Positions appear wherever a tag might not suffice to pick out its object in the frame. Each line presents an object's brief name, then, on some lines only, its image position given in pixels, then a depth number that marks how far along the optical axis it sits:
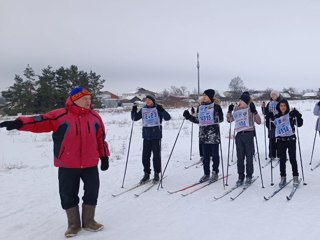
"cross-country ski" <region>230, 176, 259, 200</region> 5.56
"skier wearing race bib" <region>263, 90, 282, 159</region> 8.07
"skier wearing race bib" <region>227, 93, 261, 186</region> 6.23
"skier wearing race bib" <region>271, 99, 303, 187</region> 5.99
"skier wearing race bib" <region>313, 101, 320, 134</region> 7.64
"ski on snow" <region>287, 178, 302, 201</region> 5.33
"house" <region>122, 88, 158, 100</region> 93.47
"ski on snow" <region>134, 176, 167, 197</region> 5.97
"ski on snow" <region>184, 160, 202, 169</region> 8.46
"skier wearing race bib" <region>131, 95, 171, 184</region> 6.84
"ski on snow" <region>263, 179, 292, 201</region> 5.35
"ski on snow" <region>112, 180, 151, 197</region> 6.14
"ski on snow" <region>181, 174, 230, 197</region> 5.92
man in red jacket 4.12
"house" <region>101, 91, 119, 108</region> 65.25
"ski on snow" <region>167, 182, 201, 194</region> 6.16
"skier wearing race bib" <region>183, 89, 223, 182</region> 6.65
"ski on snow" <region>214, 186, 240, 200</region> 5.61
